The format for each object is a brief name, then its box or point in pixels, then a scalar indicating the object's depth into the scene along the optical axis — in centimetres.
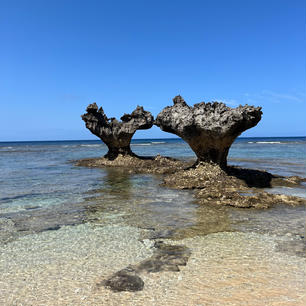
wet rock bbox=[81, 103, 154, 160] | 2370
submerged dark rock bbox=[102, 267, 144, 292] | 434
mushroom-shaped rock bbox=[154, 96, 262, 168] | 1309
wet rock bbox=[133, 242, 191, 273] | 498
